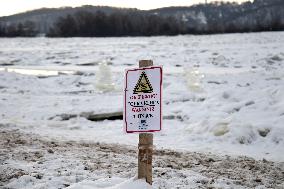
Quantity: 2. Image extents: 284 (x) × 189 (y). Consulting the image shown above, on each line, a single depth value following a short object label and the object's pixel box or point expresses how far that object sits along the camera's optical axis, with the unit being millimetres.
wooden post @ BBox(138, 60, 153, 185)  5273
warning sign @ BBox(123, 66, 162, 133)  5164
